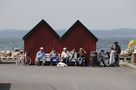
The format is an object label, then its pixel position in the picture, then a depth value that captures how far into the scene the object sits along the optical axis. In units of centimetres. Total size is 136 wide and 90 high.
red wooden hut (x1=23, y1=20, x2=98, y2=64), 3638
